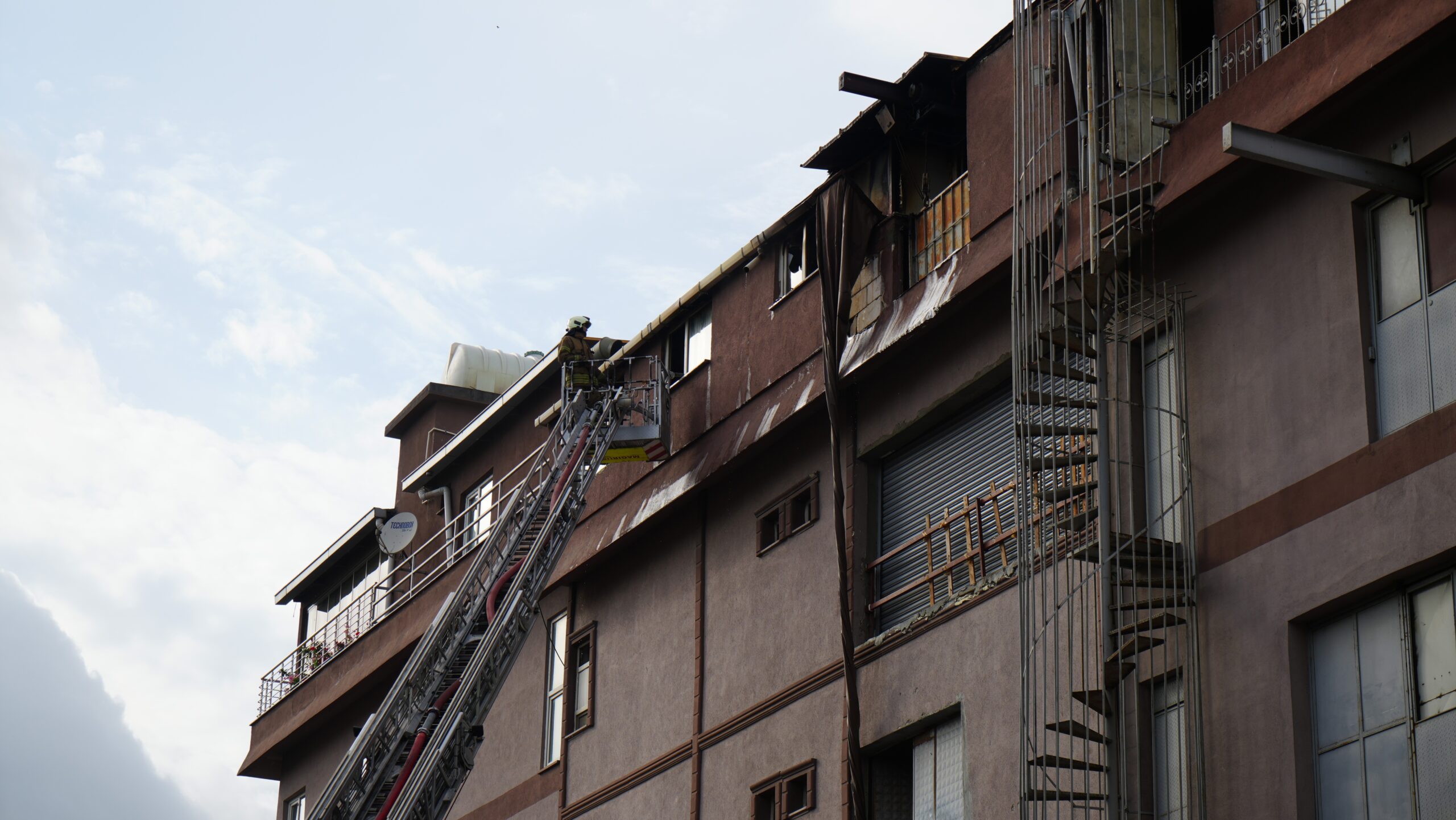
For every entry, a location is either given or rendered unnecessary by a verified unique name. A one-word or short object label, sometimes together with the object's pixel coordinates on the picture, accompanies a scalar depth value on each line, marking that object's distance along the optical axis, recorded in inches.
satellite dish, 1315.2
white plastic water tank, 1444.4
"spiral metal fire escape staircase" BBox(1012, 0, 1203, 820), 611.8
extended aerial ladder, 874.8
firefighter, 1025.5
